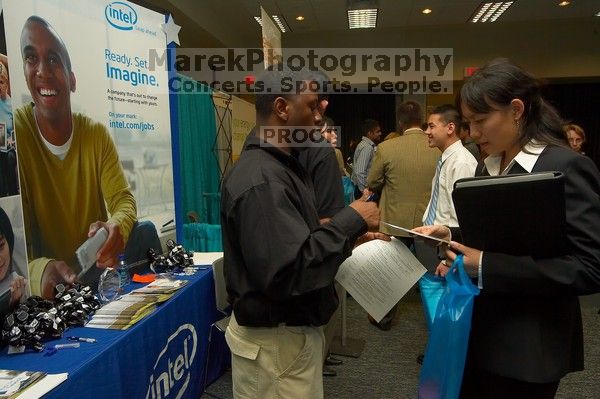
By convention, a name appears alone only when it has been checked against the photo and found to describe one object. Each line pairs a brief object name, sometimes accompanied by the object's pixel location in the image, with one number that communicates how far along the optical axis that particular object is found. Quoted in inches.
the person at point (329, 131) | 119.4
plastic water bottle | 78.5
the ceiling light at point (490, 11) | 254.1
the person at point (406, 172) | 131.3
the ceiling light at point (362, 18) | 263.4
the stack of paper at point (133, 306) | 60.6
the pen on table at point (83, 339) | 54.6
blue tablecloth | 48.9
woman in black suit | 37.4
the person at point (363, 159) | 200.8
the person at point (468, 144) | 122.1
